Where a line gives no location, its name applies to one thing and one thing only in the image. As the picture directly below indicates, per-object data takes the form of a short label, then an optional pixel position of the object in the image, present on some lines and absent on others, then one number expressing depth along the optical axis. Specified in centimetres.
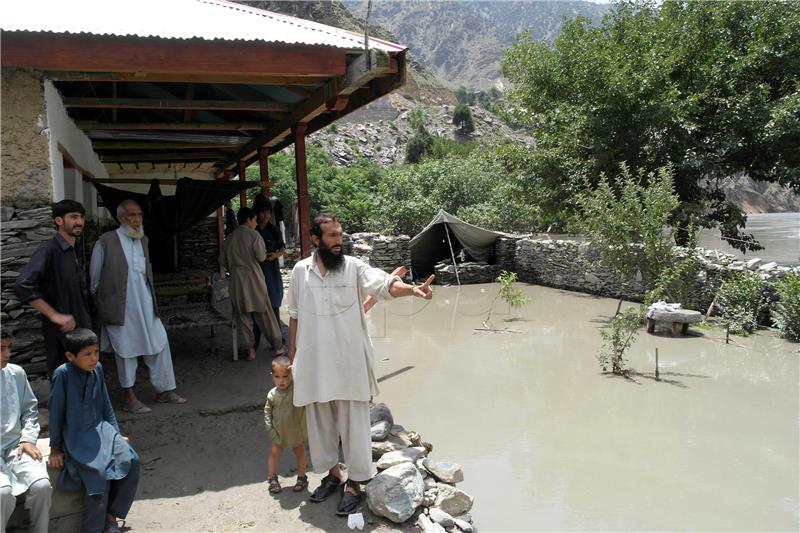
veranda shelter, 399
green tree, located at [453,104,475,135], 4909
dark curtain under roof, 696
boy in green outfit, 346
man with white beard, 420
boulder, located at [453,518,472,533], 338
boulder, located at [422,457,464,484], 379
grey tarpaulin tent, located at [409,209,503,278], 1603
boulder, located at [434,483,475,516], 351
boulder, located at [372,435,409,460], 398
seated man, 264
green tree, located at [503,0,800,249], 1245
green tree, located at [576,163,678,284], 1009
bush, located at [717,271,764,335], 976
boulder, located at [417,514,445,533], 318
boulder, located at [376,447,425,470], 361
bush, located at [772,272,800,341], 900
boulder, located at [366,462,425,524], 315
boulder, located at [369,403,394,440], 422
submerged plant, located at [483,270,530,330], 1160
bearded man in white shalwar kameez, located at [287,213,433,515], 323
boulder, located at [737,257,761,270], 1052
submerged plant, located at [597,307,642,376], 756
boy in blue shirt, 283
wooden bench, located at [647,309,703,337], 962
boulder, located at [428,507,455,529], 332
